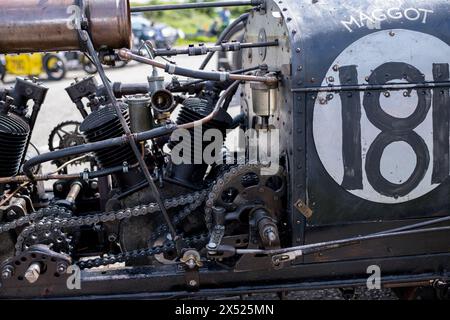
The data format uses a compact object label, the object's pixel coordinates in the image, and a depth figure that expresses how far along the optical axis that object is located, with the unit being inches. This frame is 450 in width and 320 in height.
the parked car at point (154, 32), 888.5
